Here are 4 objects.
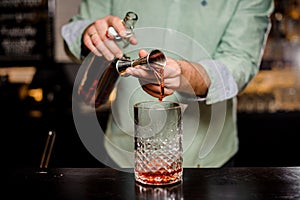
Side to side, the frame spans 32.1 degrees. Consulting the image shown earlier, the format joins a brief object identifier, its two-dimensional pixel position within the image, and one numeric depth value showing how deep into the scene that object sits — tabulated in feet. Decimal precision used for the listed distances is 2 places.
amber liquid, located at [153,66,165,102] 3.84
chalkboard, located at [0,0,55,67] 11.23
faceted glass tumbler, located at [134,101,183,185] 3.48
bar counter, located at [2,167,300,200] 3.31
